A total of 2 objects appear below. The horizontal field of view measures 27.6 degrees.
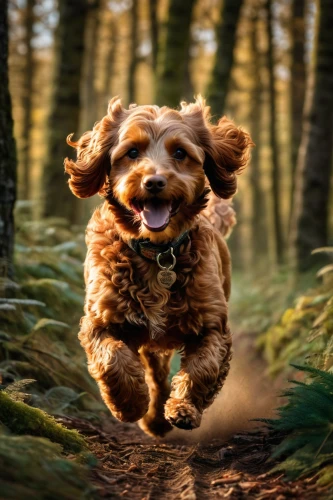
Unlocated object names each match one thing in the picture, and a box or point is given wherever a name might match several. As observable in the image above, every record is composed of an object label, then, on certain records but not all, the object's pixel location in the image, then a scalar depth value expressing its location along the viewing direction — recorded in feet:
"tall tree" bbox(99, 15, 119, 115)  76.03
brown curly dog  15.07
